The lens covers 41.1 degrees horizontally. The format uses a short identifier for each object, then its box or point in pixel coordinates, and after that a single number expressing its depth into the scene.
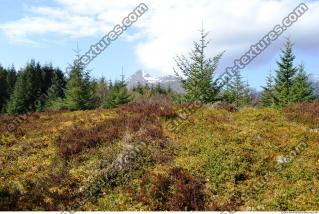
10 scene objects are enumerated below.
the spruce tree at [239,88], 57.64
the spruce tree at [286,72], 44.27
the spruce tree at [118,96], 43.22
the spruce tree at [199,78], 28.55
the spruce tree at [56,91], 42.44
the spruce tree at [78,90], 36.47
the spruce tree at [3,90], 83.06
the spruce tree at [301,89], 36.38
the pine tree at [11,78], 87.38
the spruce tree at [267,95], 46.02
